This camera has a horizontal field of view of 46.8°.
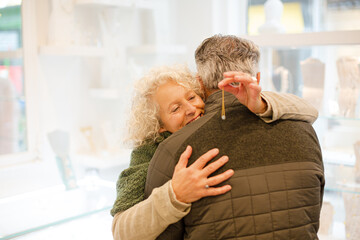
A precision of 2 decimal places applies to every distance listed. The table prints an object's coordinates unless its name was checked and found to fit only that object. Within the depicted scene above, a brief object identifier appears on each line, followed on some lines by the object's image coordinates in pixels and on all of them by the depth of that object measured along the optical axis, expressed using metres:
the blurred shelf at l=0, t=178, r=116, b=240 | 1.88
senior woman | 1.14
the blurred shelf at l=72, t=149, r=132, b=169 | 2.67
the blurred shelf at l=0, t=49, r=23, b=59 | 2.28
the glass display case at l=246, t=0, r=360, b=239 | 2.41
